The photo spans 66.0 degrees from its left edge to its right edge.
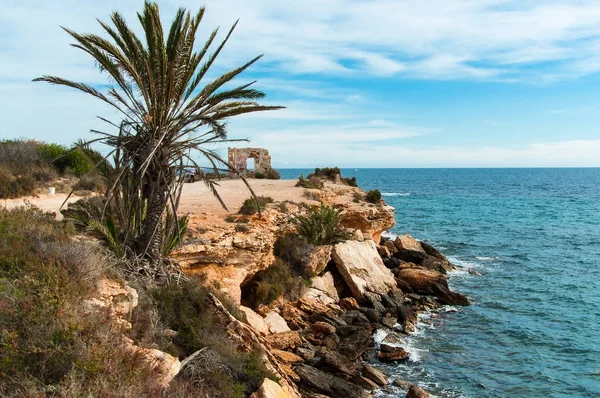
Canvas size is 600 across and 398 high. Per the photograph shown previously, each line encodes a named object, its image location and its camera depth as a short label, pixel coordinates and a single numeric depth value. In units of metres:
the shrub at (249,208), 17.09
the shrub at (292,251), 17.69
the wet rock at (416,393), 12.18
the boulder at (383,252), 25.52
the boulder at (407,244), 27.08
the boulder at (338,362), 13.16
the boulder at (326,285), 17.72
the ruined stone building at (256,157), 38.56
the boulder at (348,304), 17.86
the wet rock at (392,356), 14.69
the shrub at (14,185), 19.84
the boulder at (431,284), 20.89
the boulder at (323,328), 15.38
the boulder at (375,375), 13.10
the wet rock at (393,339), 16.03
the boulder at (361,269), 19.12
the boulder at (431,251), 27.92
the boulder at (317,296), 16.89
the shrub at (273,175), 37.31
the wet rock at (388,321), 17.34
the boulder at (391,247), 26.63
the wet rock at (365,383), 12.73
